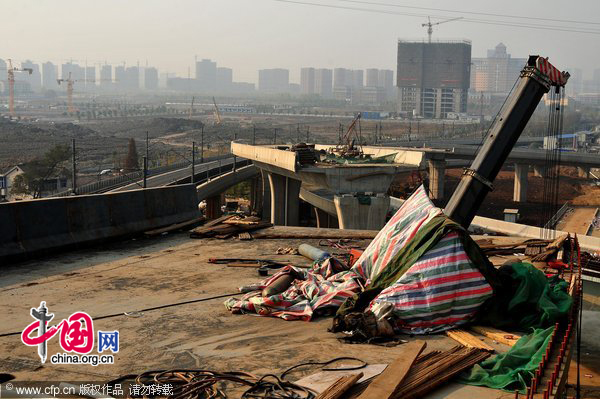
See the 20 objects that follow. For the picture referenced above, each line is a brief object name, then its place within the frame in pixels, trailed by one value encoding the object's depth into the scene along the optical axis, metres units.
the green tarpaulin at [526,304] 12.67
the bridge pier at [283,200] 61.59
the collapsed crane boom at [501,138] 18.22
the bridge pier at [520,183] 97.62
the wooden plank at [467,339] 11.67
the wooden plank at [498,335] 11.93
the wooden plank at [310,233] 21.89
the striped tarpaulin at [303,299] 13.53
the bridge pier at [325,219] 61.73
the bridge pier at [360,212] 45.41
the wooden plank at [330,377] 10.01
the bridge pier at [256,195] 73.75
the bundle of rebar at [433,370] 9.69
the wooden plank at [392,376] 9.29
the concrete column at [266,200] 68.81
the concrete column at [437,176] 92.62
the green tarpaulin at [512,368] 10.24
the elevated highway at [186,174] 66.52
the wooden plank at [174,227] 21.56
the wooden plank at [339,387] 9.41
